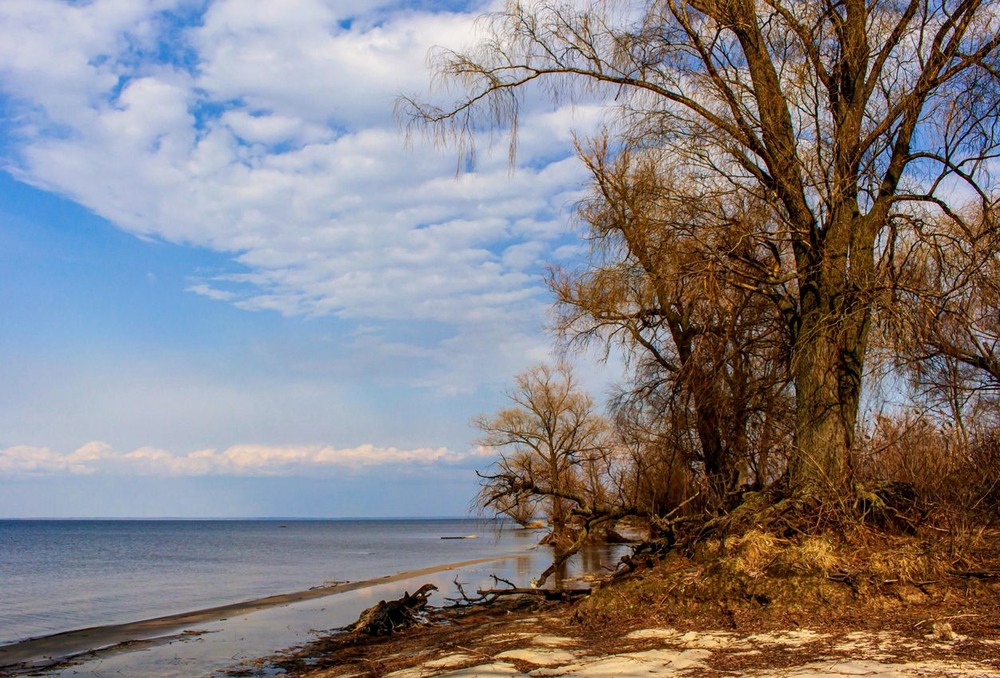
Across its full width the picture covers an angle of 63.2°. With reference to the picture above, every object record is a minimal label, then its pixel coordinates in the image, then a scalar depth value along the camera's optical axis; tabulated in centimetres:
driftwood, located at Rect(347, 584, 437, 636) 1256
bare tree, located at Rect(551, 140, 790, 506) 934
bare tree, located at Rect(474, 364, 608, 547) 3681
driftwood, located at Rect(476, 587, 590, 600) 1151
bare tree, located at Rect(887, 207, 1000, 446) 793
